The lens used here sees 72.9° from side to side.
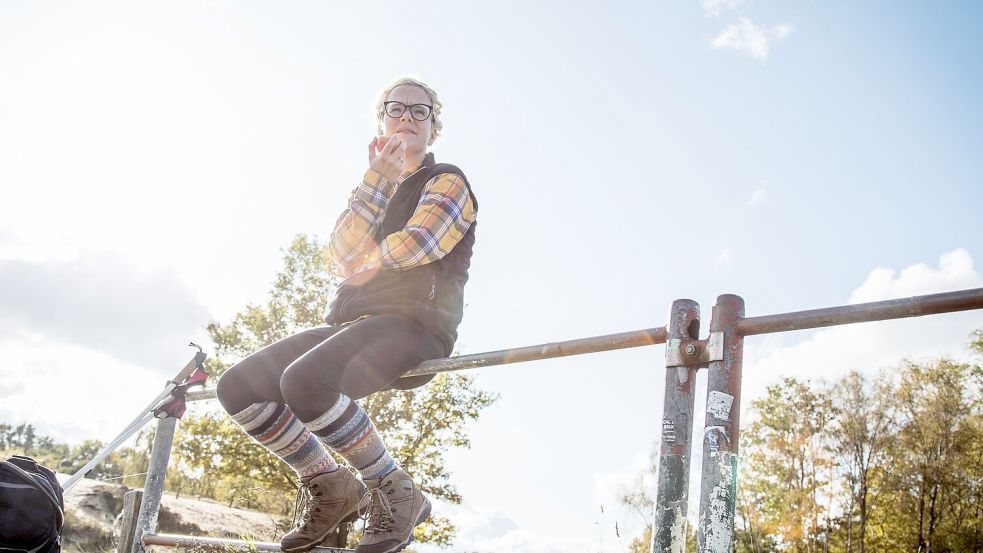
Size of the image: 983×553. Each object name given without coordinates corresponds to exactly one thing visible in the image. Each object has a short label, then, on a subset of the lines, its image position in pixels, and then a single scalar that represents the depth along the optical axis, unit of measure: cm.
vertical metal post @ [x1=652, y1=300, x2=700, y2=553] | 156
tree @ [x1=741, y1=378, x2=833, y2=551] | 2702
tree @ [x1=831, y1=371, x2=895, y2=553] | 2545
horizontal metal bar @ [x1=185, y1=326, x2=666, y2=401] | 180
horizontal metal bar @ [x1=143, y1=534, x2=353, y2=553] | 239
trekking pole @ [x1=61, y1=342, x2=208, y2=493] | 324
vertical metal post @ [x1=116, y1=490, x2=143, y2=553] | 334
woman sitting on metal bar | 208
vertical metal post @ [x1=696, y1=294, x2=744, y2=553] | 145
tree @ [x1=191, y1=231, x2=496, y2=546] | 1588
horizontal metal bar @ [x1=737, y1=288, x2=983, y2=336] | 135
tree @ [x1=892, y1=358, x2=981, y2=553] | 2441
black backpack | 242
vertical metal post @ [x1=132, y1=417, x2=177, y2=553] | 328
